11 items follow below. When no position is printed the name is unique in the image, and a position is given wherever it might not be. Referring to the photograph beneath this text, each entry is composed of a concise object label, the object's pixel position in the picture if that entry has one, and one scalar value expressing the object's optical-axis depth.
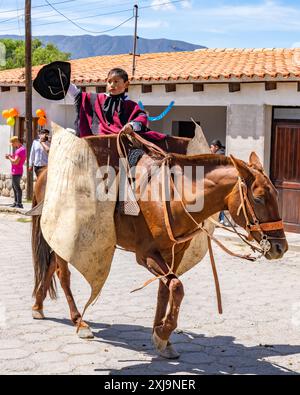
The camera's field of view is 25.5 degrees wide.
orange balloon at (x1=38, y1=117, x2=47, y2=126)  18.23
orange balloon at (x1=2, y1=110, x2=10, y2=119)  19.03
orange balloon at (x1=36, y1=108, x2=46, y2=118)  18.52
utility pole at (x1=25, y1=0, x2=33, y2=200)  18.05
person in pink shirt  16.55
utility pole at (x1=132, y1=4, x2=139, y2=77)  22.77
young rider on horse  6.10
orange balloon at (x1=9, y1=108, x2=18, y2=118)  18.99
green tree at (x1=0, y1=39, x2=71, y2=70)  69.50
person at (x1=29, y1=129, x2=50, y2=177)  15.47
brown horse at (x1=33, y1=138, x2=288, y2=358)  4.98
